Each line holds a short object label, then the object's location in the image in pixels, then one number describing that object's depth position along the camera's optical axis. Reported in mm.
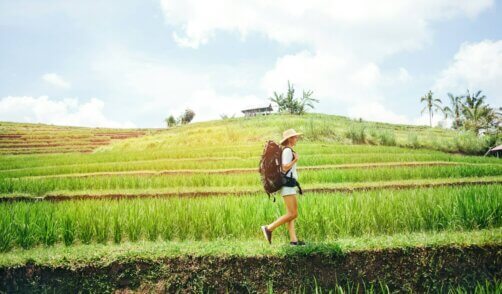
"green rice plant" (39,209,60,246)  4543
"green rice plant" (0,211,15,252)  4324
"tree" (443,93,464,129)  42288
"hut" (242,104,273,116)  49150
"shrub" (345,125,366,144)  21203
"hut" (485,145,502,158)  16672
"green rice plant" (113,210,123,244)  4641
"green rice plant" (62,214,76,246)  4566
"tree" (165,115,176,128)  52594
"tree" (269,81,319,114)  34875
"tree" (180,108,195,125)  52688
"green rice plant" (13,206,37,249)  4461
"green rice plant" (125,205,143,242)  4723
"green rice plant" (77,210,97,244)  4730
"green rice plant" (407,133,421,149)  19920
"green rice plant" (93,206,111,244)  4742
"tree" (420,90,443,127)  48441
